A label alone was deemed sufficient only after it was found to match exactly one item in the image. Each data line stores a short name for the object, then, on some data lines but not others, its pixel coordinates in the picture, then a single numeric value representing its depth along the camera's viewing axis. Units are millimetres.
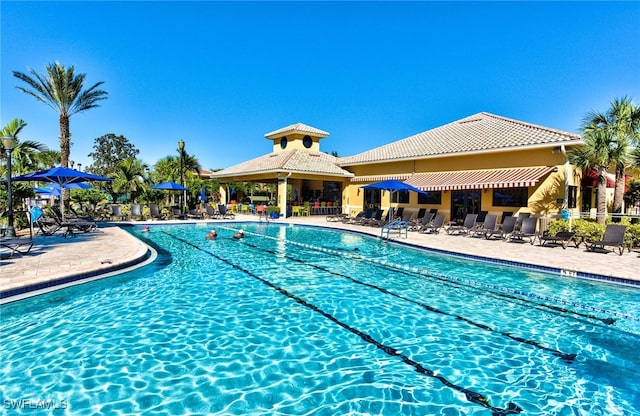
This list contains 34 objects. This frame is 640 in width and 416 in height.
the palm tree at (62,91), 25484
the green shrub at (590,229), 16984
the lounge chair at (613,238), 14906
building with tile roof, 21625
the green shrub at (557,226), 18277
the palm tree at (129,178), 35781
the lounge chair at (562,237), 16562
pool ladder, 20397
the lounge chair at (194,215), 31047
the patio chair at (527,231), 18297
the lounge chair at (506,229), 19422
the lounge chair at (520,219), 19931
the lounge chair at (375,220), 25828
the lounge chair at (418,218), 24566
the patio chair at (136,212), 28797
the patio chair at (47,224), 17938
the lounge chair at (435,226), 22453
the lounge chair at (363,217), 27209
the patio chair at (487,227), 20094
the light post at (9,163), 16062
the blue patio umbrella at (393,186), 23500
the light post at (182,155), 29927
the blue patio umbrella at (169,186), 29277
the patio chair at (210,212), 31269
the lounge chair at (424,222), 23389
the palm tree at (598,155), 18250
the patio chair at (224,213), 31906
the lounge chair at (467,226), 21594
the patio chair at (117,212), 28000
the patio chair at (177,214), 29938
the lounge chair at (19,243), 12147
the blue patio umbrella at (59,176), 18375
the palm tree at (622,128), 18188
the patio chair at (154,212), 28875
